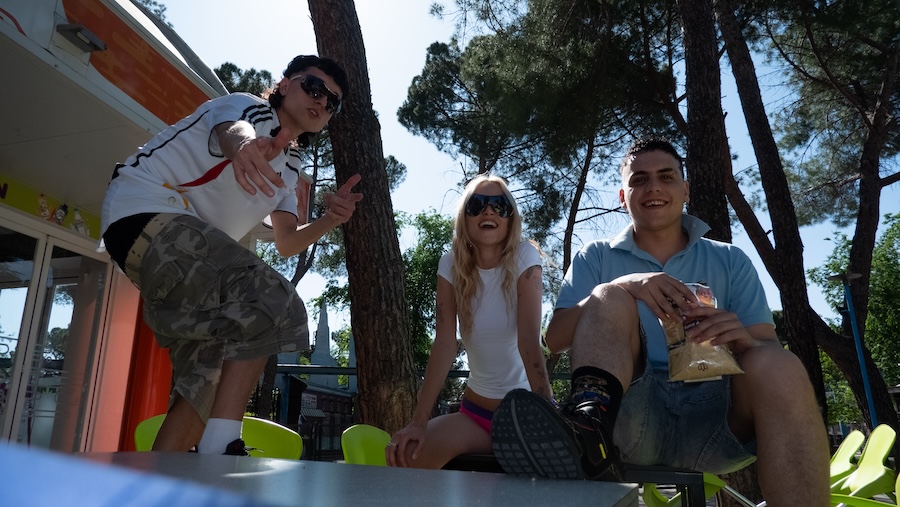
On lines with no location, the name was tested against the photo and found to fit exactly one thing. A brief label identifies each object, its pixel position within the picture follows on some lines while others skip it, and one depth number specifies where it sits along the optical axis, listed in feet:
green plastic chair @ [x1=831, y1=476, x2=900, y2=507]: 9.04
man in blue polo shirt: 4.35
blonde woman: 8.04
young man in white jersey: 6.32
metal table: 2.81
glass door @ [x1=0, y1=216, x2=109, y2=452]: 15.67
